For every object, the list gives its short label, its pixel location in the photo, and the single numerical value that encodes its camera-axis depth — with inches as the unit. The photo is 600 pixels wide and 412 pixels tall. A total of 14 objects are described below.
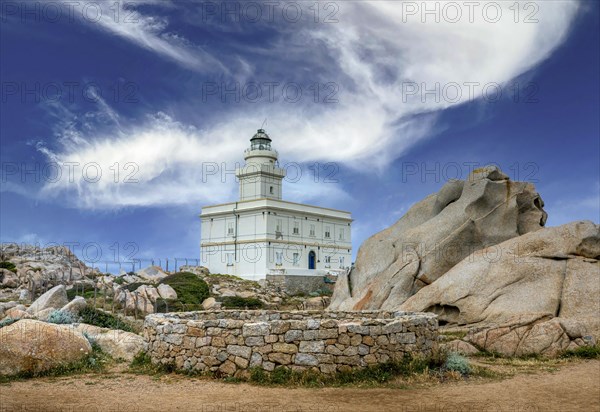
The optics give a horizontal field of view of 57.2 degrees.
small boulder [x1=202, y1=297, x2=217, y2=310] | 1467.8
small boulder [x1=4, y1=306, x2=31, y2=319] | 853.0
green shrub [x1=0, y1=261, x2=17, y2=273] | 1757.0
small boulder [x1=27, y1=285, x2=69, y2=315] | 947.3
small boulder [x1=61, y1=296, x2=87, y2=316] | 849.5
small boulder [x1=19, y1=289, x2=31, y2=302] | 1255.5
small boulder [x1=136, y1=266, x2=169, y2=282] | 1971.7
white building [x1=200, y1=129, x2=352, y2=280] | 2378.2
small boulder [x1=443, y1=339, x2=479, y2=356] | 644.1
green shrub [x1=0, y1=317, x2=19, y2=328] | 632.0
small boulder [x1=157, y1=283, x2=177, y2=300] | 1454.2
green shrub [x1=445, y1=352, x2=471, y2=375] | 522.6
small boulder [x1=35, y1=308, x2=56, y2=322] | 818.2
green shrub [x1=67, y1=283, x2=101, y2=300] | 1333.8
